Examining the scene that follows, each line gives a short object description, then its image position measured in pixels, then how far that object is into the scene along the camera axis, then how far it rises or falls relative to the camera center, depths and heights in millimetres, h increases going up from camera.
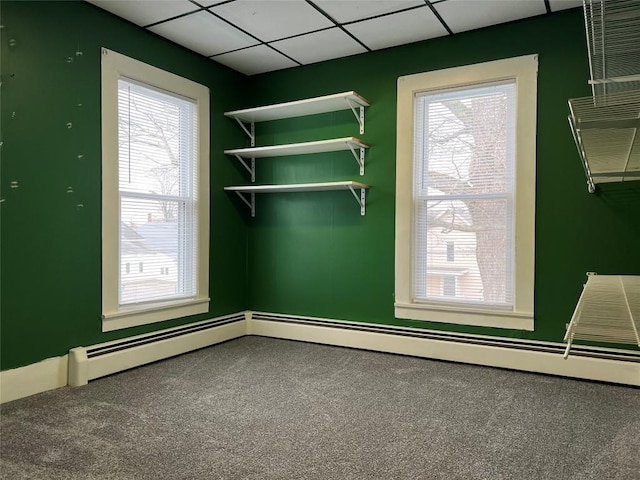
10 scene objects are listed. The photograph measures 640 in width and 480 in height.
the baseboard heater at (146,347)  3189 -921
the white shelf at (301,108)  4066 +1166
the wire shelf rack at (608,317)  1354 -247
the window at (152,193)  3467 +320
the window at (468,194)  3602 +331
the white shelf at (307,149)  4109 +788
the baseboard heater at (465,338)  3312 -842
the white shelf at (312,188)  4121 +423
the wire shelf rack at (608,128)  1384 +384
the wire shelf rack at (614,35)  1471 +704
